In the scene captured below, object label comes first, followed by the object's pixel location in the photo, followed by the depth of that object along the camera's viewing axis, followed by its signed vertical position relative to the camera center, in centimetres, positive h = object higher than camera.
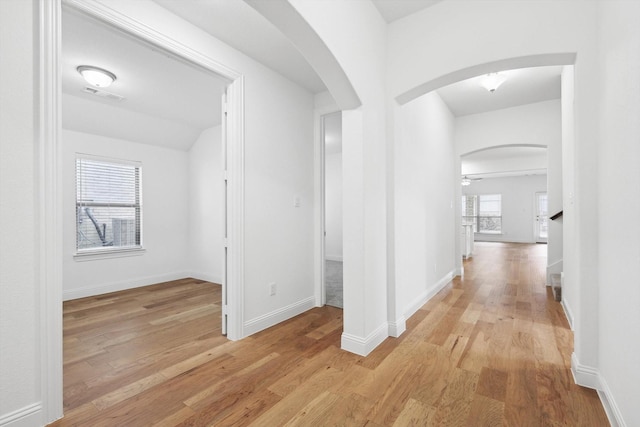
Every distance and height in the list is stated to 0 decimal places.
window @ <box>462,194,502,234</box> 1191 +2
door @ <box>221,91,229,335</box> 263 -9
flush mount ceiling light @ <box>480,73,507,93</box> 337 +157
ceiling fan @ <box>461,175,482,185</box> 1040 +122
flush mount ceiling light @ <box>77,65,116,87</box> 280 +139
